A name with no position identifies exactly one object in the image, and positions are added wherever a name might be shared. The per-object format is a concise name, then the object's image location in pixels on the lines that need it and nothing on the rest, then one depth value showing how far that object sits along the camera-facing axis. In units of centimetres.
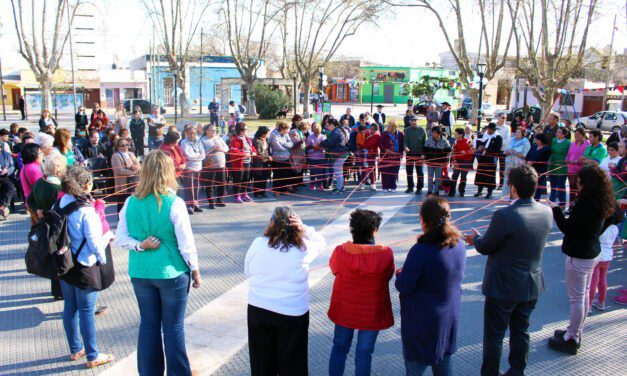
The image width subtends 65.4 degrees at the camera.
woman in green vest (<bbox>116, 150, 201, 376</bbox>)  339
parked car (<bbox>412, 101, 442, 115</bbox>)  3594
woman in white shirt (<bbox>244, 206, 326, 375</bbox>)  319
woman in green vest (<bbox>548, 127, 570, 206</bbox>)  947
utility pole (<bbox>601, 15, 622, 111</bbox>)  3506
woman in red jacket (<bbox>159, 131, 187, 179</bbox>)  838
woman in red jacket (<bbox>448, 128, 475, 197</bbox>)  1081
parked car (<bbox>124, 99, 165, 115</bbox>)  3597
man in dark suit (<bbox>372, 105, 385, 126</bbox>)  1638
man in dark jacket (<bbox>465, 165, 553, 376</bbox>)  346
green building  6361
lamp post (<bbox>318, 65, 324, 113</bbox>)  2472
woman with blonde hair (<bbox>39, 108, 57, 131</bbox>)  1308
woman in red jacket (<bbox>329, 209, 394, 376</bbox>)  336
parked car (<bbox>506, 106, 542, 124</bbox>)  3045
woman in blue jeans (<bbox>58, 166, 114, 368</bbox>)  391
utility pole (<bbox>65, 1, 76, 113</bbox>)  2589
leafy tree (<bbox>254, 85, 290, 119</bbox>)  3319
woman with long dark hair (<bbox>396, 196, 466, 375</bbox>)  317
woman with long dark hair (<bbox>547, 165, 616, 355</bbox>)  398
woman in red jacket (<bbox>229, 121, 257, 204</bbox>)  1021
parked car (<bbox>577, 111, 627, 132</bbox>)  2952
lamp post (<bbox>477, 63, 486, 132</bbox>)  1886
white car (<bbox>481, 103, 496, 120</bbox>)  3841
